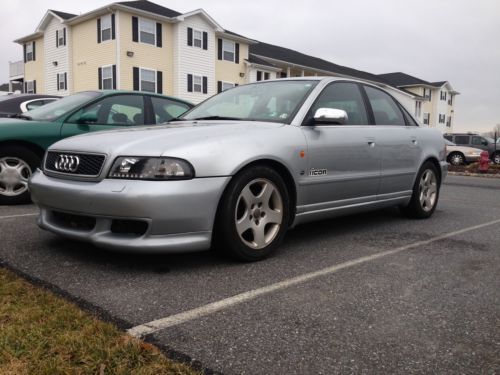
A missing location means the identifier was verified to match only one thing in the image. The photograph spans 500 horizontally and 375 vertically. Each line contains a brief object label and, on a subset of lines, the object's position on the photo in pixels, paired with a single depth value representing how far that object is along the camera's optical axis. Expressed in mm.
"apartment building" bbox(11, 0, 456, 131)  23625
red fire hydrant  16906
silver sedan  3146
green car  5746
